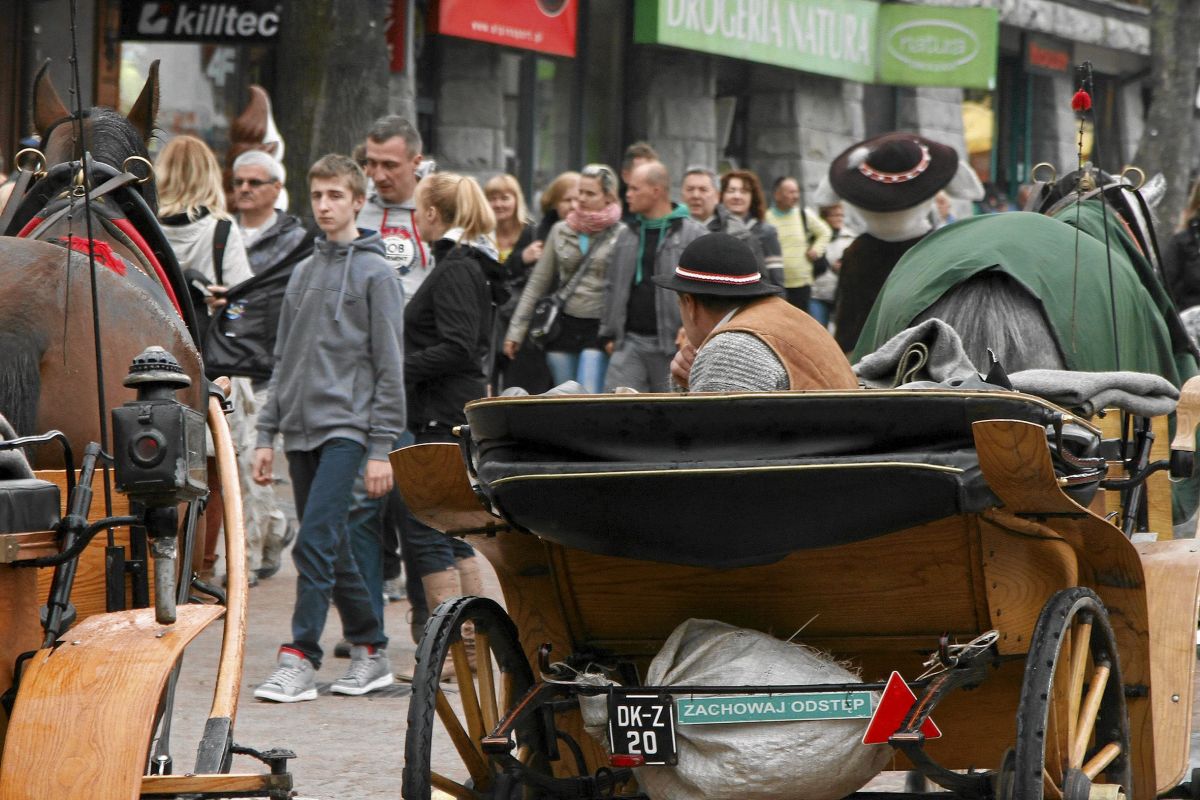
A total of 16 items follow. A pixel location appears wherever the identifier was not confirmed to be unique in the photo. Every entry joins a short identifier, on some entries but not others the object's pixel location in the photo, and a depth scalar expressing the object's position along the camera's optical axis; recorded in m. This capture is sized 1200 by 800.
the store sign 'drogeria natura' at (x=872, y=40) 43.34
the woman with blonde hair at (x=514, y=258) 22.84
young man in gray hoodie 14.73
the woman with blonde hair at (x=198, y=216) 17.62
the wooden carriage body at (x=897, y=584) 8.34
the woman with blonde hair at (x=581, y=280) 21.61
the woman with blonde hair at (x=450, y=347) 16.12
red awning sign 35.16
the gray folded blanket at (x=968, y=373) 9.95
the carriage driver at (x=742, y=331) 9.60
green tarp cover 11.83
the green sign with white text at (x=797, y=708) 8.34
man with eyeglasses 18.77
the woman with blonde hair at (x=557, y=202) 24.05
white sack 8.39
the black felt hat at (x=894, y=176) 16.25
